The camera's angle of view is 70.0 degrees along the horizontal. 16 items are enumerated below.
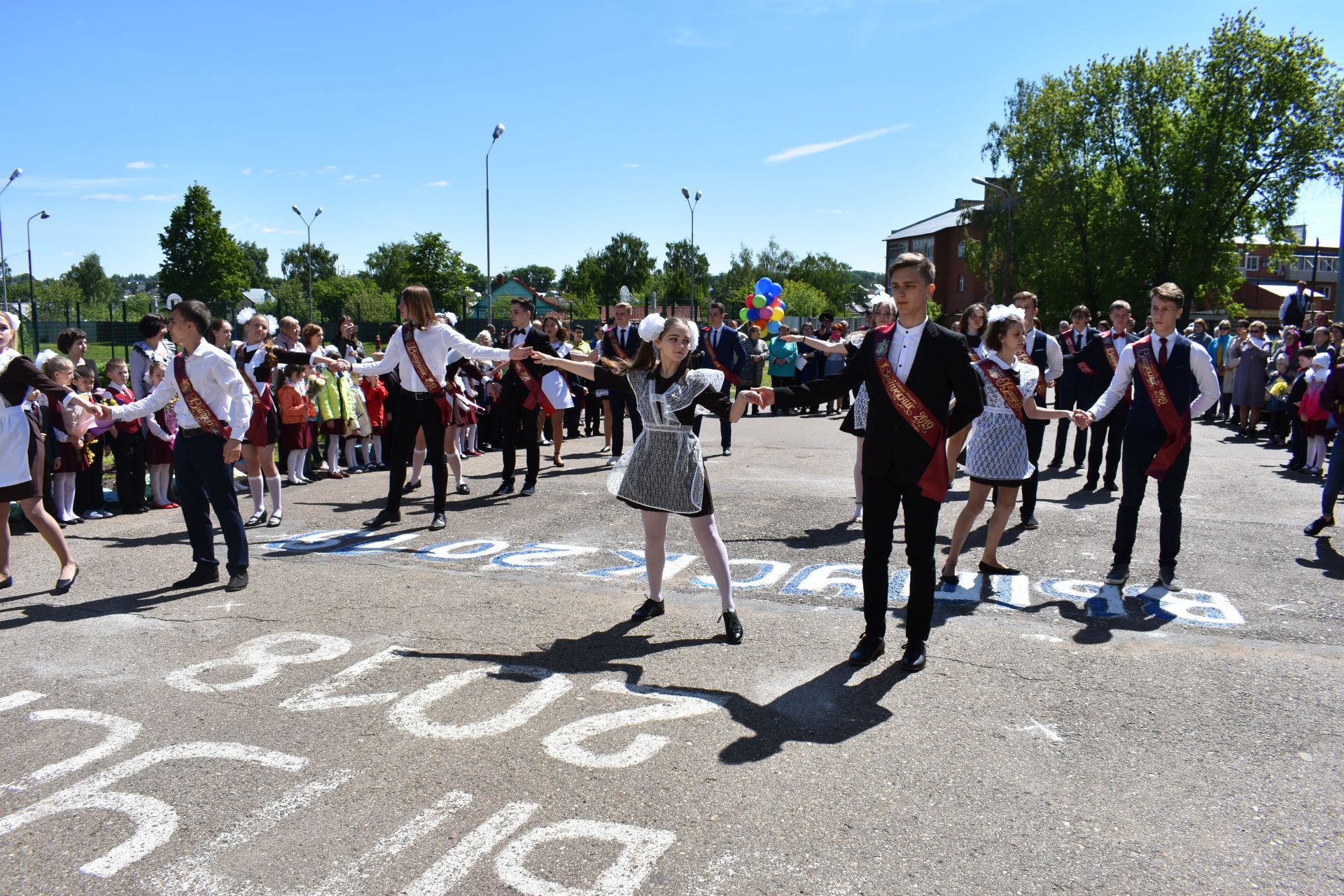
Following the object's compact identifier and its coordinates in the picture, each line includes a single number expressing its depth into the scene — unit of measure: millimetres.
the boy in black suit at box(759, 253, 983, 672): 4883
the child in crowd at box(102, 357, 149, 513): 9562
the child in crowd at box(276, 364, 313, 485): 11031
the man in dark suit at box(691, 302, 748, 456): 12688
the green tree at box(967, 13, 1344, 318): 43531
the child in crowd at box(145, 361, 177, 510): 9719
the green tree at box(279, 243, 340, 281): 128625
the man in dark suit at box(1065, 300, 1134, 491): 10641
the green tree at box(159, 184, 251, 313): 63688
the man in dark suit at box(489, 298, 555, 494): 10609
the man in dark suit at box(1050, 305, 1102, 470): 12008
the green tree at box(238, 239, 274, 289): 122250
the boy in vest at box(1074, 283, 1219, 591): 6660
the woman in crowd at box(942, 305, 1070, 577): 6773
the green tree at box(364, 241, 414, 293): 128712
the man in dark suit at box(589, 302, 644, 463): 13367
